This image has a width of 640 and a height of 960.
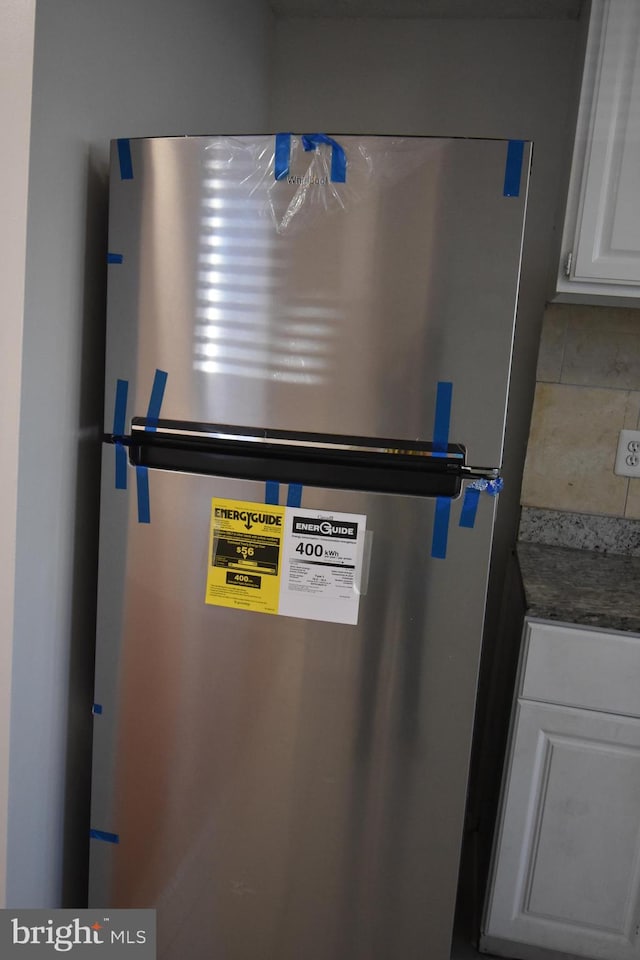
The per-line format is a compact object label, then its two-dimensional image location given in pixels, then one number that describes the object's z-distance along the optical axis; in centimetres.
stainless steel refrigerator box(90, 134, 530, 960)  119
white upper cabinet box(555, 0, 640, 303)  148
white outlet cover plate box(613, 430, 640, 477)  187
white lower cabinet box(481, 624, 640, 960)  144
